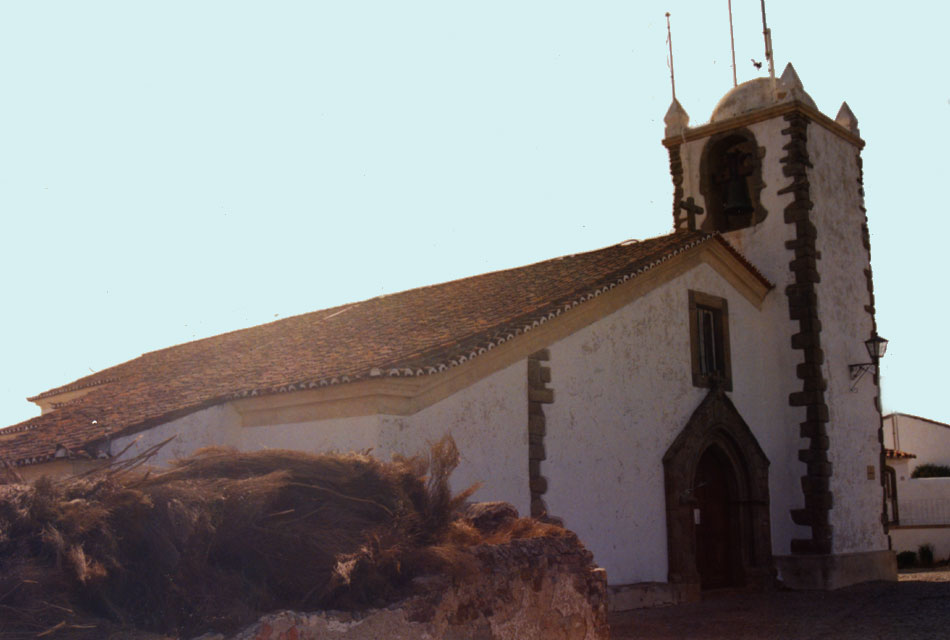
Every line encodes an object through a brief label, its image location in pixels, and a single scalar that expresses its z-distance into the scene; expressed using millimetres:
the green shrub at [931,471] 29359
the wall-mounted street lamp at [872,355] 17172
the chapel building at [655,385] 11453
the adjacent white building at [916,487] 24156
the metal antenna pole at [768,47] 17617
